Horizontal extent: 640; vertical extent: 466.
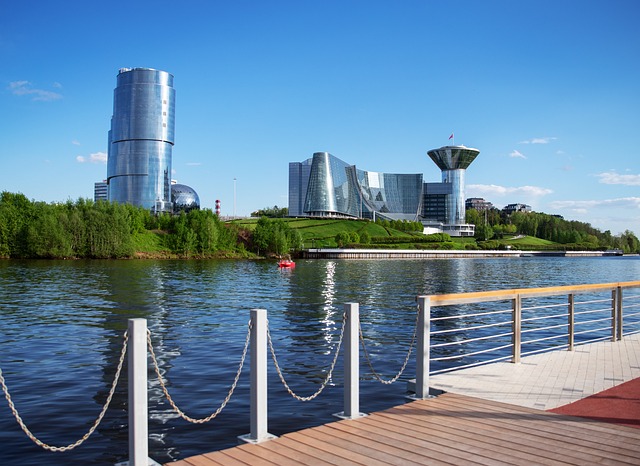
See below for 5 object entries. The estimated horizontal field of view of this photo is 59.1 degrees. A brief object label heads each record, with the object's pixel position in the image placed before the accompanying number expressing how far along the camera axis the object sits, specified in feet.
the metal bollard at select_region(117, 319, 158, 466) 19.98
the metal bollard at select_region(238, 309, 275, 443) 23.18
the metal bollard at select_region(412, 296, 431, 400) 29.32
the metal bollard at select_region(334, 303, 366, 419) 26.30
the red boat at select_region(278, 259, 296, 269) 247.09
